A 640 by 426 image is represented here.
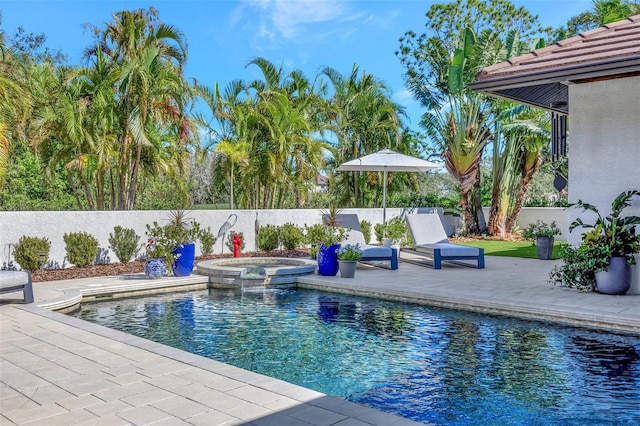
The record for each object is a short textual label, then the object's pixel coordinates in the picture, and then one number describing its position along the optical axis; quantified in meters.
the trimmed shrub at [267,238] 14.18
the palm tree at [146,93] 12.22
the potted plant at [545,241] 12.98
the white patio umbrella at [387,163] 13.57
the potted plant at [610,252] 7.76
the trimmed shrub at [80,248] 11.01
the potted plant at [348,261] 9.92
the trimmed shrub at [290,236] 14.31
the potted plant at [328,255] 10.20
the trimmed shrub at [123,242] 11.74
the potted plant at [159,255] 9.92
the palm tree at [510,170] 18.05
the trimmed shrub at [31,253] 10.13
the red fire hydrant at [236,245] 13.04
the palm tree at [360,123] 18.55
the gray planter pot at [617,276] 7.74
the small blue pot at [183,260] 10.22
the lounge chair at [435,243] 11.17
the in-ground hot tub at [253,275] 9.92
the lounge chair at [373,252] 10.91
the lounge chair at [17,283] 7.30
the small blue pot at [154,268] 9.91
